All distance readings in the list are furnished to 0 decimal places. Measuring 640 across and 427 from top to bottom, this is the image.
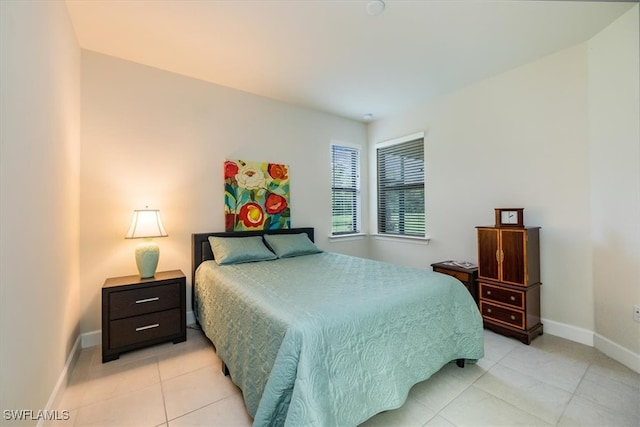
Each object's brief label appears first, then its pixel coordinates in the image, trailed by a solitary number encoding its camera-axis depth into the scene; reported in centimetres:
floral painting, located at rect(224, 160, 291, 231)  314
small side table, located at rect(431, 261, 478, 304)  278
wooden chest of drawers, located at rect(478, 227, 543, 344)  241
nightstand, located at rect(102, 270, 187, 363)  214
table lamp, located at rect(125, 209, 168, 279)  240
